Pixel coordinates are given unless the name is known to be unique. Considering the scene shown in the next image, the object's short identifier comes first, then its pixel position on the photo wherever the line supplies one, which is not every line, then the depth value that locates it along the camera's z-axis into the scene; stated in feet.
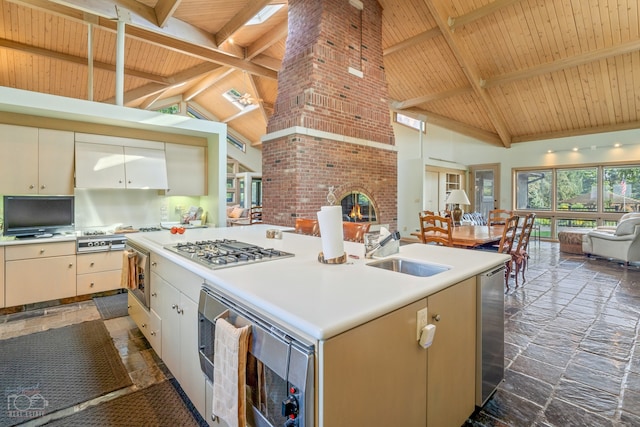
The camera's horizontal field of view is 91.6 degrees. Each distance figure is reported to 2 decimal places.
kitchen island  3.03
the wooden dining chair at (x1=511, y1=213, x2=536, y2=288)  13.35
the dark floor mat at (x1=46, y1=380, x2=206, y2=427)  5.80
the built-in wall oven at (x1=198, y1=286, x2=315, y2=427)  2.92
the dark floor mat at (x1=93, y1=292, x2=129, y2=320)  10.96
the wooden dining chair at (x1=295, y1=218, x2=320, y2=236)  10.62
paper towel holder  5.42
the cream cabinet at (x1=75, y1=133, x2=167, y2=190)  12.51
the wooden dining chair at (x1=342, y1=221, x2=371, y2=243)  9.45
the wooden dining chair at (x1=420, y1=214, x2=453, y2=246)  12.35
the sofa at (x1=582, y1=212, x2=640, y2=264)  17.38
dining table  12.23
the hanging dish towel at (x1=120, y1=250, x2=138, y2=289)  8.20
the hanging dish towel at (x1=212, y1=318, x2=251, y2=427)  3.52
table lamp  15.96
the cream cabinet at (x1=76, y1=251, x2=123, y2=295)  11.86
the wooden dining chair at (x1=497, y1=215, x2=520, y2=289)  12.28
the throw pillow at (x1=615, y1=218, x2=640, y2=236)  17.29
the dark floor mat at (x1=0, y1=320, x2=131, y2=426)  6.32
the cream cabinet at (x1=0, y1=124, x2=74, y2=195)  11.14
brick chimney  16.06
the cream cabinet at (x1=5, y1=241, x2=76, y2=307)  10.61
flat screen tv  11.17
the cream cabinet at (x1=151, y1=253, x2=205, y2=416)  5.32
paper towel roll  5.20
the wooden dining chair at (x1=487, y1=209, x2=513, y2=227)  17.78
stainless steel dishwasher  5.43
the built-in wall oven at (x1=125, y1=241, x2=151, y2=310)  7.64
